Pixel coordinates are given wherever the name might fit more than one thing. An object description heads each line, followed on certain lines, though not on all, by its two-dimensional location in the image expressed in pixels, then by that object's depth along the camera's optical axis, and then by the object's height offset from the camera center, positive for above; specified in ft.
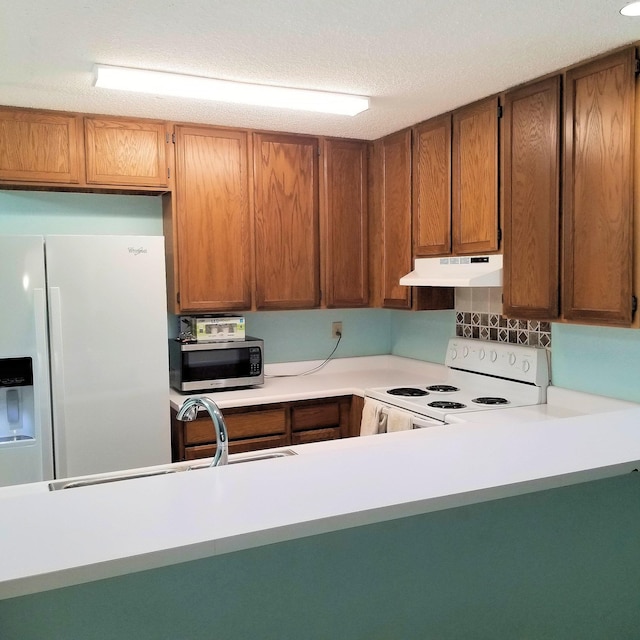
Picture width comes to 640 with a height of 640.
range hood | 9.54 +0.20
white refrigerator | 9.05 -0.98
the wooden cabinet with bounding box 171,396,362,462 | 10.61 -2.44
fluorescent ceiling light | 8.19 +2.78
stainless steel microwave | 11.21 -1.38
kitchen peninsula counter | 3.44 -1.43
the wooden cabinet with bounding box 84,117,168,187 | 10.36 +2.32
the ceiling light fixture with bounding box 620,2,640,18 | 6.30 +2.77
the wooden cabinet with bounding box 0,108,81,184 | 9.84 +2.31
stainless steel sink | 5.89 -1.79
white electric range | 9.76 -1.77
